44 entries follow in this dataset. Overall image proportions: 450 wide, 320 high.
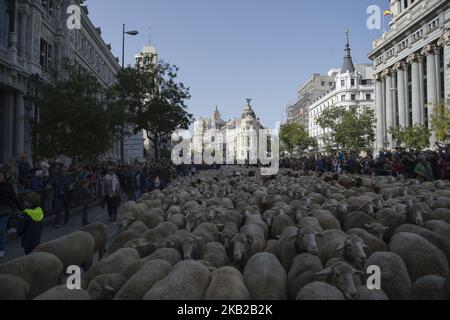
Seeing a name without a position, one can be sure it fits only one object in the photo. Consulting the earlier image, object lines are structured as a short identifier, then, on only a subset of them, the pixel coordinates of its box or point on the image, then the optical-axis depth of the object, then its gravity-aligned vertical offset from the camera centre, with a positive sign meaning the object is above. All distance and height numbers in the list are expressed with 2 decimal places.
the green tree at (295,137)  95.19 +8.76
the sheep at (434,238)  5.95 -1.02
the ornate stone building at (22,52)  23.72 +8.25
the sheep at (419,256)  5.21 -1.14
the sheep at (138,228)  7.84 -1.09
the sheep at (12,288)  4.62 -1.34
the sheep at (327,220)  8.00 -0.97
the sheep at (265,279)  4.70 -1.32
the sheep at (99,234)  7.97 -1.21
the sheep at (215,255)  5.99 -1.26
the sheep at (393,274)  4.63 -1.24
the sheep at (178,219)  8.88 -1.04
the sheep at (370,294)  4.14 -1.28
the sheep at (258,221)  8.06 -1.02
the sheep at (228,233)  6.86 -1.09
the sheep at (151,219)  9.06 -1.05
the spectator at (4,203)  7.99 -0.58
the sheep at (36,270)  5.34 -1.31
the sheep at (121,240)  7.05 -1.21
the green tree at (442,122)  37.40 +4.91
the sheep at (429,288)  4.37 -1.30
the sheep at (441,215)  8.05 -0.86
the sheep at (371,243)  6.16 -1.10
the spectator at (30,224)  7.44 -0.92
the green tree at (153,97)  30.66 +6.09
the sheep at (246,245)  6.12 -1.17
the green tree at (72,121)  19.70 +2.65
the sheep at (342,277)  4.16 -1.14
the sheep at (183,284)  4.20 -1.24
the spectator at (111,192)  13.80 -0.62
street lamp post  28.84 +10.19
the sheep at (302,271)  4.85 -1.25
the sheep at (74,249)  6.57 -1.27
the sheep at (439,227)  6.84 -0.97
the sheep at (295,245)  5.93 -1.10
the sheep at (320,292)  4.02 -1.23
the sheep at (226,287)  4.40 -1.30
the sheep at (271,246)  6.79 -1.28
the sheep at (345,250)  5.34 -1.08
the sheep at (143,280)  4.50 -1.27
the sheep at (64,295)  4.14 -1.27
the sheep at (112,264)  5.55 -1.29
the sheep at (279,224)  8.07 -1.05
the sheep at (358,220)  7.76 -0.93
